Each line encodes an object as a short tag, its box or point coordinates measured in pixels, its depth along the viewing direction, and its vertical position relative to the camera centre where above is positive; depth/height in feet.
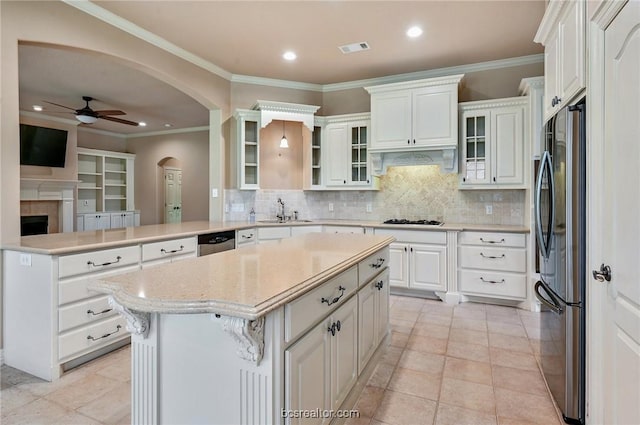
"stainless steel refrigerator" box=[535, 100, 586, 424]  5.75 -0.73
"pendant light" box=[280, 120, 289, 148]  16.11 +3.20
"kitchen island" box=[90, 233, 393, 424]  3.85 -1.60
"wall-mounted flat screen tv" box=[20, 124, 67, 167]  21.42 +4.18
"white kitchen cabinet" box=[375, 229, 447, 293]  13.17 -1.90
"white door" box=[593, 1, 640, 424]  4.26 -0.08
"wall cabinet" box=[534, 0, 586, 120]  5.88 +3.07
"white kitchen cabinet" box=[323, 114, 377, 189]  15.75 +2.71
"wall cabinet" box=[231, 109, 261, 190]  15.23 +2.77
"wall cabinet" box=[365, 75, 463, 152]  13.52 +3.91
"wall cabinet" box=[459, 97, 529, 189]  12.88 +2.61
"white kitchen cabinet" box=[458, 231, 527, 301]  12.33 -1.94
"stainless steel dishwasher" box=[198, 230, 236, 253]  11.54 -1.08
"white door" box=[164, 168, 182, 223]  29.99 +1.41
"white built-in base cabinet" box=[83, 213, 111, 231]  26.27 -0.77
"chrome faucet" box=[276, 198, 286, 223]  16.31 -0.09
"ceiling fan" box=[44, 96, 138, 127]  18.12 +5.16
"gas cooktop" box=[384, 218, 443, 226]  13.99 -0.45
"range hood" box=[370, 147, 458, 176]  13.94 +2.21
